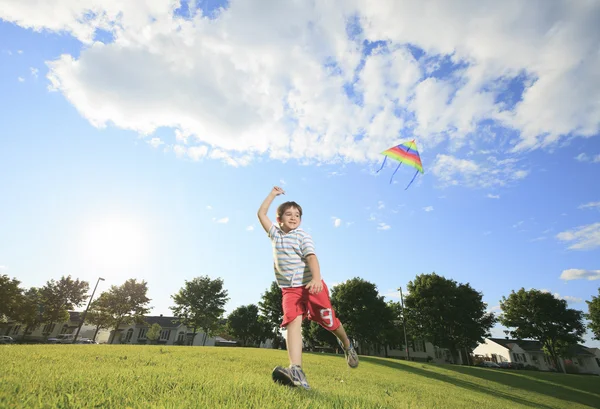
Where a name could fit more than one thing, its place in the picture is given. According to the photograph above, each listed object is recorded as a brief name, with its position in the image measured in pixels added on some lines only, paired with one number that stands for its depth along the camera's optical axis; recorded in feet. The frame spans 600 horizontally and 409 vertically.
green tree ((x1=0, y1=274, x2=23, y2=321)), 122.31
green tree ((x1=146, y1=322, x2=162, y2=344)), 172.93
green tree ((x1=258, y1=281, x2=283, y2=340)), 134.51
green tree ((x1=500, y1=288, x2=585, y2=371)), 133.59
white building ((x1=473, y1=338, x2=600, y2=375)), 202.48
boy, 11.24
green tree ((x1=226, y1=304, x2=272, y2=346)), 198.70
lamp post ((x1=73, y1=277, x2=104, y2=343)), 124.71
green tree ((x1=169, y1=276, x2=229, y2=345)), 143.95
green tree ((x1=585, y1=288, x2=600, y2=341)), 122.51
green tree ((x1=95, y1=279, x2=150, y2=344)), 140.87
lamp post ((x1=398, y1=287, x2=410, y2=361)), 127.65
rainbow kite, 36.55
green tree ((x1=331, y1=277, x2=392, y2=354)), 125.49
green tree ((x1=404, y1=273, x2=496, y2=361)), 118.73
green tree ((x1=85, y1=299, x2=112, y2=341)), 139.64
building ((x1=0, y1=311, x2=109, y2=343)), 190.80
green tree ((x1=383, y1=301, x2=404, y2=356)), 132.92
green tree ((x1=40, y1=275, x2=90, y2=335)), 142.00
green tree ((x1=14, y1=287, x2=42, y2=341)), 127.54
